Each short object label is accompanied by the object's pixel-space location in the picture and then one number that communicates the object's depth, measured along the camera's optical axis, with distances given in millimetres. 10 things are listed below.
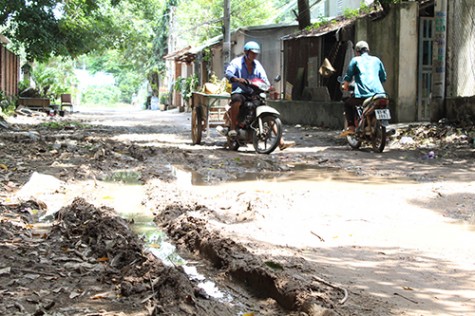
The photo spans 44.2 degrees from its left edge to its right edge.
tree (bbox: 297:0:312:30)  19266
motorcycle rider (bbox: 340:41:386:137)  9938
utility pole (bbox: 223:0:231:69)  21688
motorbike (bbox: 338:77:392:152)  9523
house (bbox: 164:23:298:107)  23875
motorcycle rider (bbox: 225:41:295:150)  9547
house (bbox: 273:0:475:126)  11492
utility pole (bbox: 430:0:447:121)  11414
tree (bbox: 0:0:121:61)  18594
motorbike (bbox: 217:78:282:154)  9453
